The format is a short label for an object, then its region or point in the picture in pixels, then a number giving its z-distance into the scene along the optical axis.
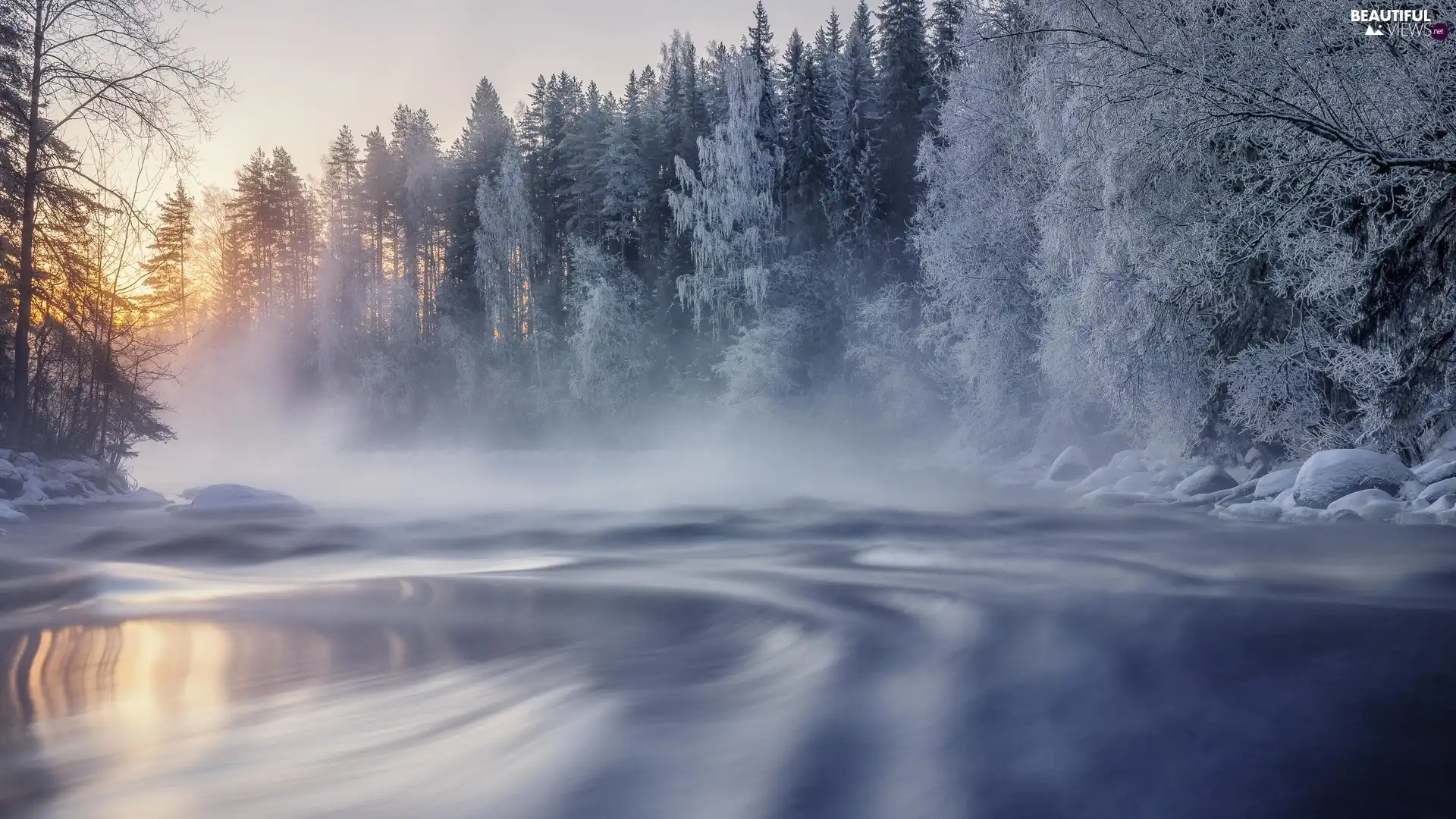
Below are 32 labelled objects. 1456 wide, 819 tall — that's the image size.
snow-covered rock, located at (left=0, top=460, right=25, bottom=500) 15.28
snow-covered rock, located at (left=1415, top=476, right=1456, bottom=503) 12.02
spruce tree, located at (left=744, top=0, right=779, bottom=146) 38.31
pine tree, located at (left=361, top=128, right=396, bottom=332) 60.84
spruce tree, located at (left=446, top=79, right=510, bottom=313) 50.19
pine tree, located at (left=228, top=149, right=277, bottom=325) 66.19
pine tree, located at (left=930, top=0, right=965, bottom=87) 34.38
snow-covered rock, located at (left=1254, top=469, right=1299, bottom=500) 14.28
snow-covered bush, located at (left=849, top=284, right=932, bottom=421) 32.31
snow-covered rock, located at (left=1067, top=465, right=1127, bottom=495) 19.64
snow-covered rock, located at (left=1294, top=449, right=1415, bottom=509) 12.70
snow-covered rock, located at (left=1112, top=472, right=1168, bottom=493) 17.98
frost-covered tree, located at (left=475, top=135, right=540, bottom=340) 46.75
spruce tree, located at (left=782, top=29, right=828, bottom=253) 36.06
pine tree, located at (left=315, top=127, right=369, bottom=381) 53.31
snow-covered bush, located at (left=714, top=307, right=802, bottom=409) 36.19
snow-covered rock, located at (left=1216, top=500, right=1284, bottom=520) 13.05
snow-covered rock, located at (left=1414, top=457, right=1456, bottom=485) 12.73
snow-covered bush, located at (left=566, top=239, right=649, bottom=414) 42.03
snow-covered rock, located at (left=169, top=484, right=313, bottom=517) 16.89
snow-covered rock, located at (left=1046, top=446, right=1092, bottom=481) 22.23
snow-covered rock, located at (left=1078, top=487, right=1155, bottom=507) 16.77
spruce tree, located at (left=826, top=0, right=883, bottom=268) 35.88
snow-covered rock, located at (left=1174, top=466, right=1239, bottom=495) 16.08
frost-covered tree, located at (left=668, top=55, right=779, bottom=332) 37.62
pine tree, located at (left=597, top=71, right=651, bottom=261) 45.22
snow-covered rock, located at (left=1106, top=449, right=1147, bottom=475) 19.97
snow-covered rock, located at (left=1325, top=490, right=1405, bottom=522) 11.85
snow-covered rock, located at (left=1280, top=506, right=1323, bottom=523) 12.36
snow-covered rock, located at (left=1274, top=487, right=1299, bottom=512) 12.94
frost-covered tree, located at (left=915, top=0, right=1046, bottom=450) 23.44
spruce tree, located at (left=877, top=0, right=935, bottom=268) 36.00
